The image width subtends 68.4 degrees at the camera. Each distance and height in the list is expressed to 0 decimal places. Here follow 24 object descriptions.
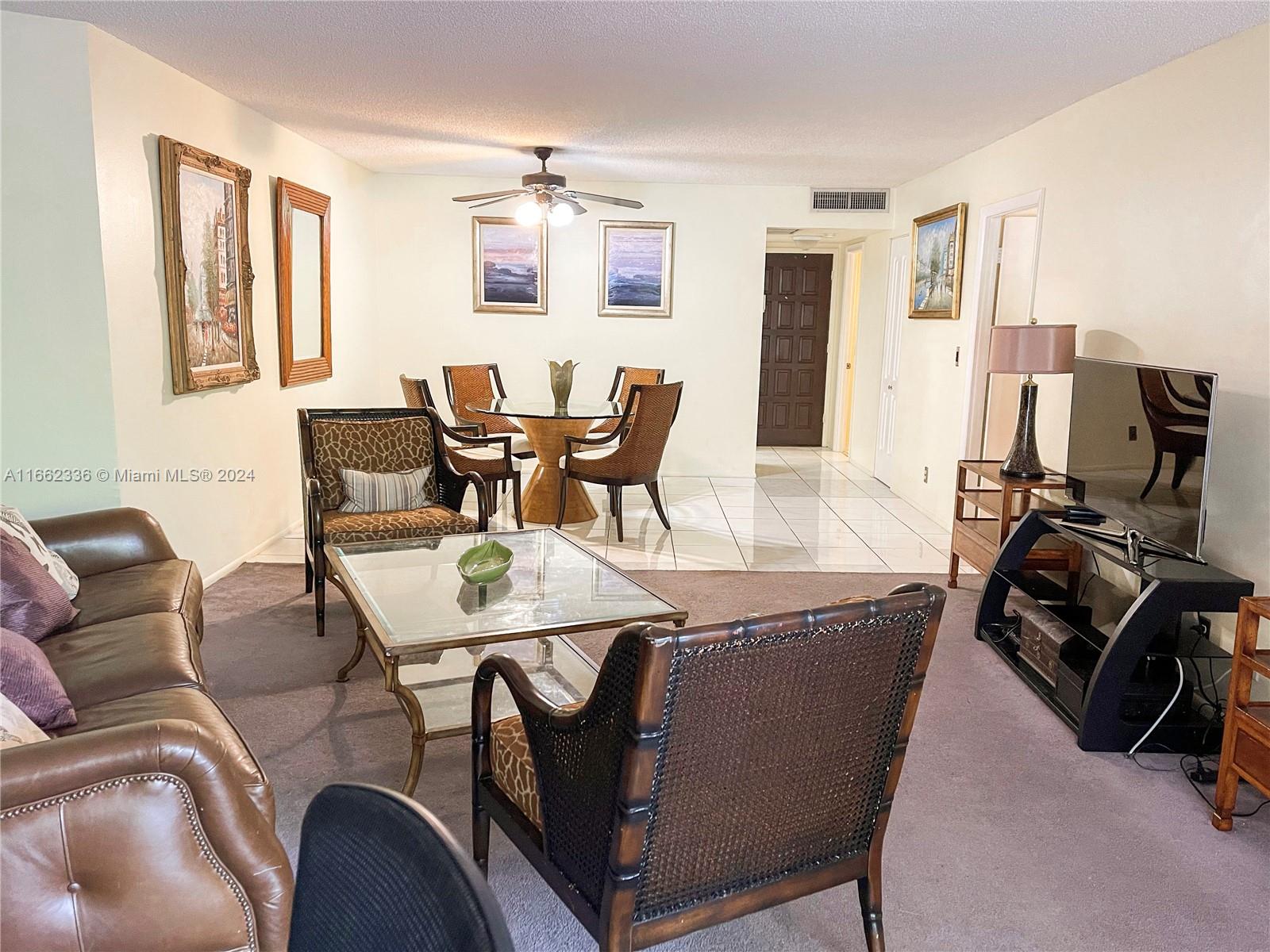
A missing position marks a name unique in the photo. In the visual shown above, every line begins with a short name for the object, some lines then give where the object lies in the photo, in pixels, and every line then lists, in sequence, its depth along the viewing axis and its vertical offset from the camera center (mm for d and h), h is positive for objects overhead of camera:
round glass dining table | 5870 -840
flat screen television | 2992 -388
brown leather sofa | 1285 -781
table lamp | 4074 -120
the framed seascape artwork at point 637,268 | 7609 +431
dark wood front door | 9641 -256
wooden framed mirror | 5488 +174
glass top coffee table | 2510 -846
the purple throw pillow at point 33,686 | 1921 -787
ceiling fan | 5996 +782
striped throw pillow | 4102 -776
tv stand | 2855 -1033
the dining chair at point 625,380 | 6809 -445
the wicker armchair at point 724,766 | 1515 -783
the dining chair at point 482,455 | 5613 -836
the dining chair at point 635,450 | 5449 -761
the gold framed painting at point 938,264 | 5945 +437
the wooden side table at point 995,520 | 4137 -913
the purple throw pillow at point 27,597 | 2455 -777
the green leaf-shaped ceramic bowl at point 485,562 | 2916 -776
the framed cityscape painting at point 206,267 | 4027 +194
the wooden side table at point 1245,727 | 2385 -997
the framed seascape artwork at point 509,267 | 7574 +410
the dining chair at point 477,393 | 6715 -557
